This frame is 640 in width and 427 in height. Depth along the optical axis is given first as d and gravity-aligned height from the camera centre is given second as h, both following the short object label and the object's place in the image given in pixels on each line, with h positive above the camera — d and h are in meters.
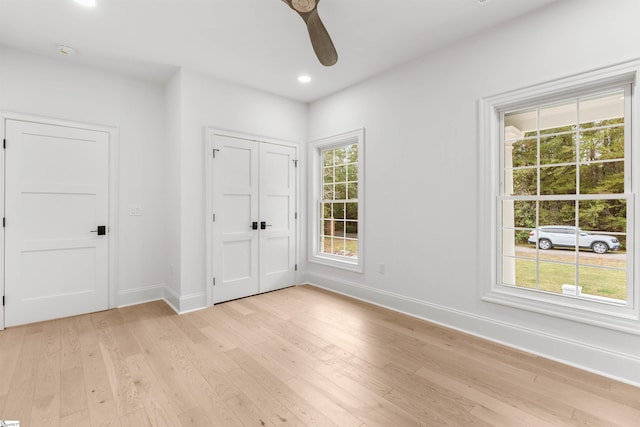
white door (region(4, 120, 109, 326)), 3.06 -0.09
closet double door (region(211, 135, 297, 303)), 3.83 -0.06
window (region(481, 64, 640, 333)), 2.24 +0.13
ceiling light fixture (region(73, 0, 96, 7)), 2.38 +1.68
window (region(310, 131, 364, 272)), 4.11 +0.18
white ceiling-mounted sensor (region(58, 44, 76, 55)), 3.02 +1.66
